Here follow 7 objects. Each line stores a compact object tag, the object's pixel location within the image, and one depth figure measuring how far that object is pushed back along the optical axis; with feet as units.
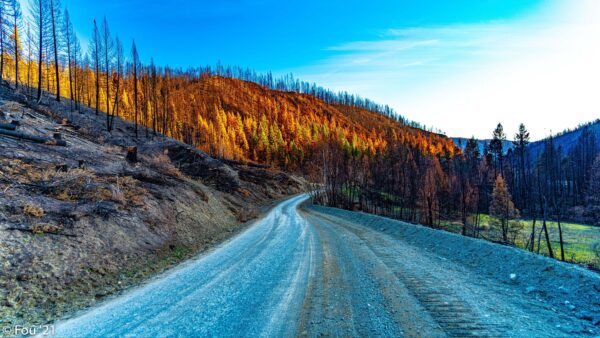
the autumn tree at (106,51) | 144.26
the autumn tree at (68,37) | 140.83
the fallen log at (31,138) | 47.69
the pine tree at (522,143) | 215.10
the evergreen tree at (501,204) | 117.91
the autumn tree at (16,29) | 119.03
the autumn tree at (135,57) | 154.49
